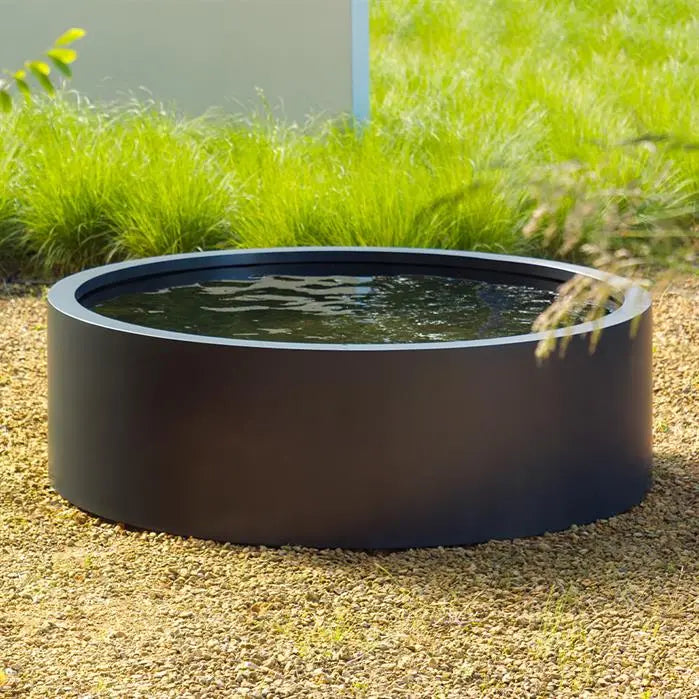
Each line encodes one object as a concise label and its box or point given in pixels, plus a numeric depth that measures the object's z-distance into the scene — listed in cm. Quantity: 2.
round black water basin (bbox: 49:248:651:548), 699
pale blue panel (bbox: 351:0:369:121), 1812
